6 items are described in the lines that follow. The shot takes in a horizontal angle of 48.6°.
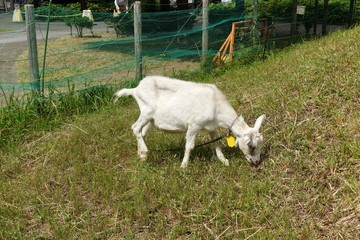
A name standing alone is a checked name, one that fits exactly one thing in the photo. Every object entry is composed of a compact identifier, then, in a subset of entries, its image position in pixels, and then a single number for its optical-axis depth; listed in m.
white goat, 4.25
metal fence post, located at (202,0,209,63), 9.45
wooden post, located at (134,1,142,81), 7.88
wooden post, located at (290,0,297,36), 12.90
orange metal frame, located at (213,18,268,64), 9.62
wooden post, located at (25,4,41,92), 6.27
